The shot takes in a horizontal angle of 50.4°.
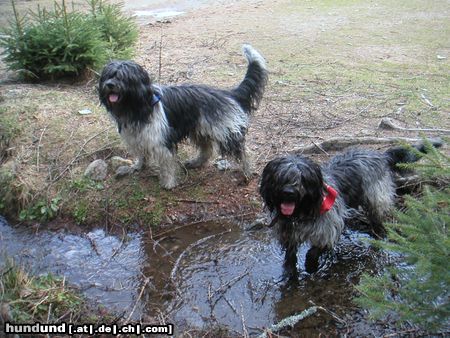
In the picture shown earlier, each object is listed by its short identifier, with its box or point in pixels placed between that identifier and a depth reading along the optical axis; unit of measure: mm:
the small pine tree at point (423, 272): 2615
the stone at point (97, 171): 5566
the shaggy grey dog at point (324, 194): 3531
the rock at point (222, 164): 5734
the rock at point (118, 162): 5719
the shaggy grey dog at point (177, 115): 4766
